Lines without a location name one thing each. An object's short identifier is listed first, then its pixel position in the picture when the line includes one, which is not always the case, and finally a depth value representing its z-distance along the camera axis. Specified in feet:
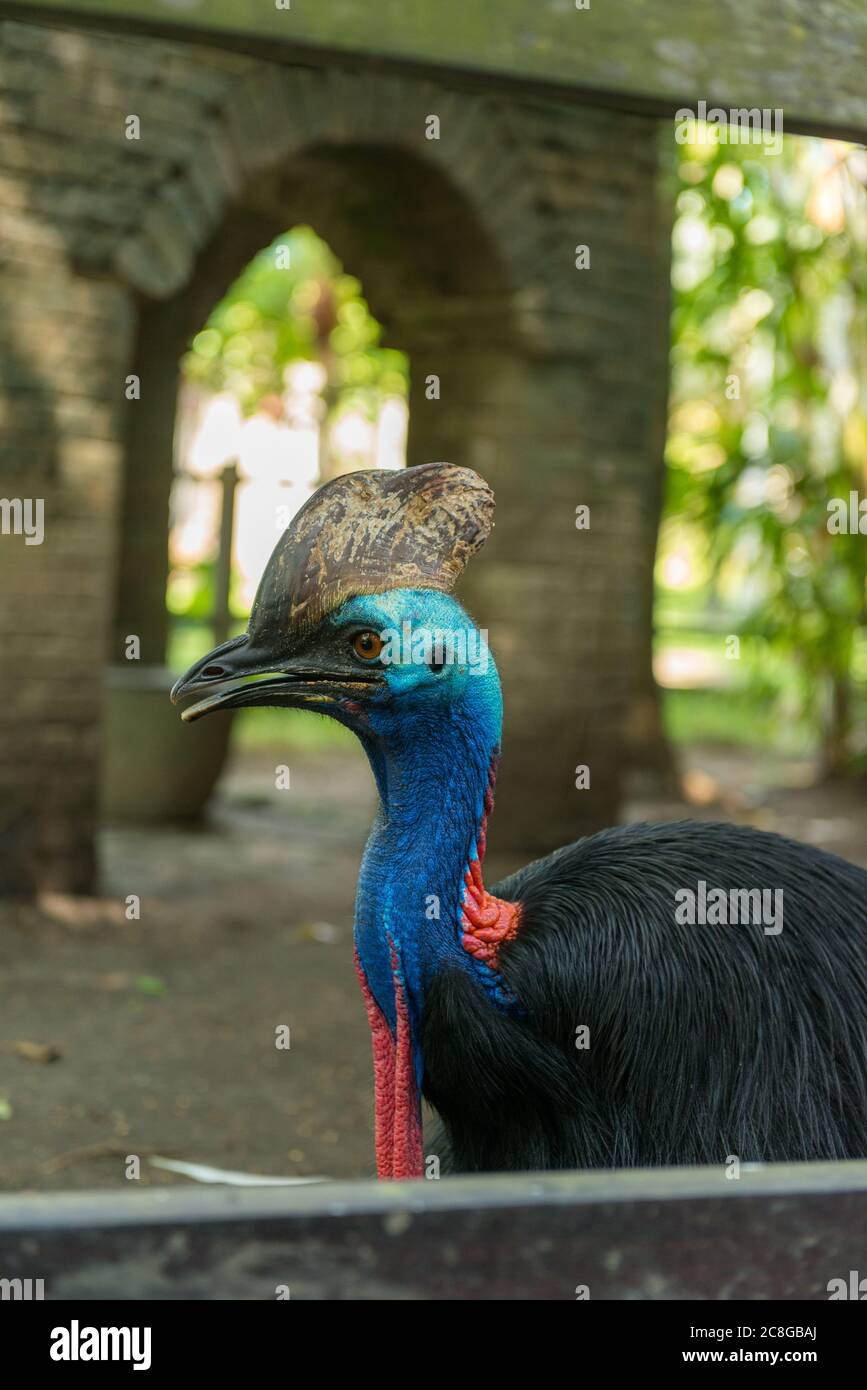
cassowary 8.28
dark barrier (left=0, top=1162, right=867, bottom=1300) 4.47
